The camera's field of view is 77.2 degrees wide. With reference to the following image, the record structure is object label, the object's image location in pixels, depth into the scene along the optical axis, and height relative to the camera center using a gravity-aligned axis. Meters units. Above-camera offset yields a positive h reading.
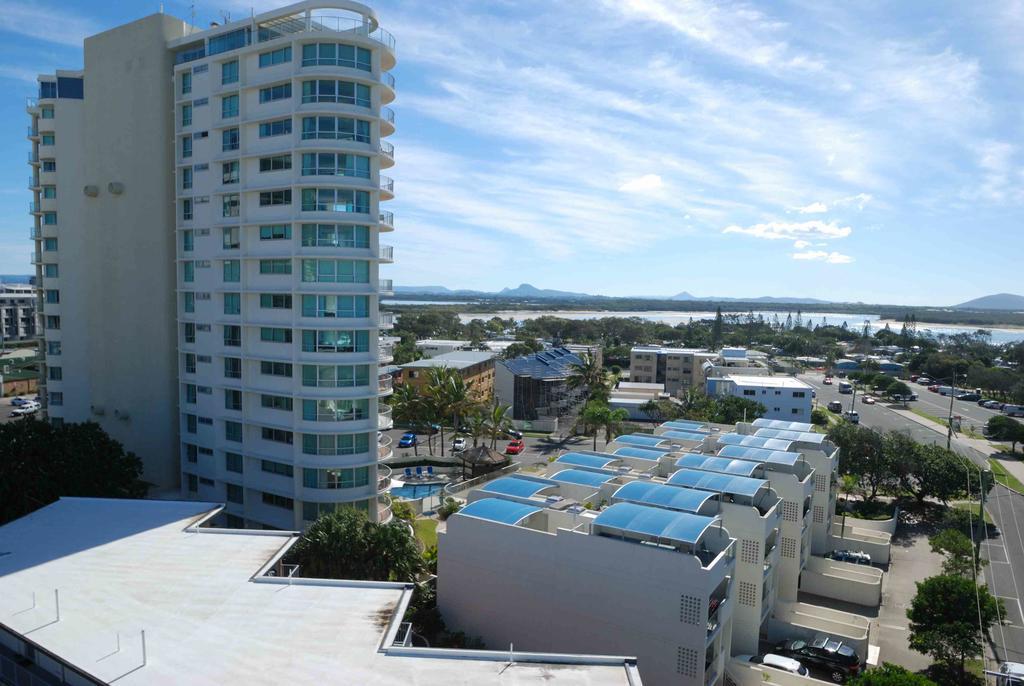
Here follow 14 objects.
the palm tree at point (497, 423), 60.22 -11.97
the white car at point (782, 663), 27.28 -15.17
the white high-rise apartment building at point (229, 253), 36.81 +2.56
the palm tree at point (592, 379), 79.81 -9.55
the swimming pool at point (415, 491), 51.50 -15.67
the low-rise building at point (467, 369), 86.56 -9.68
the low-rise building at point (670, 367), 112.81 -11.08
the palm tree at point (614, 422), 67.38 -12.35
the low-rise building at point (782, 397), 86.51 -12.01
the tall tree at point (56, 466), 32.72 -9.46
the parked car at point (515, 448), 70.12 -16.11
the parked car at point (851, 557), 42.25 -16.27
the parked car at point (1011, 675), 27.95 -15.74
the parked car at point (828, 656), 28.83 -15.82
